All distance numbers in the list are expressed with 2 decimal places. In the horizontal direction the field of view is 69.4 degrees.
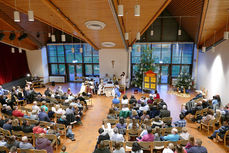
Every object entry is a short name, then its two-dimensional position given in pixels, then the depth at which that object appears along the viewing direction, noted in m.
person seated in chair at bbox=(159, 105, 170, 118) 6.24
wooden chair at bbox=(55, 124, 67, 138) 5.72
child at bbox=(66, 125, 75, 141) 5.97
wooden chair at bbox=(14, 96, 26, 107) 9.39
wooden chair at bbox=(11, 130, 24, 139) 5.01
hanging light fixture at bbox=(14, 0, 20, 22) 4.10
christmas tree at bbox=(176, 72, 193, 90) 11.98
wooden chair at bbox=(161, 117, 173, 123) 5.96
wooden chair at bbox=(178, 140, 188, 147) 4.39
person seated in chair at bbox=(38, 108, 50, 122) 6.27
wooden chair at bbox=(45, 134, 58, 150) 4.87
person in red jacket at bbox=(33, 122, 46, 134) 5.10
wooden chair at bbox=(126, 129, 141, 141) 5.13
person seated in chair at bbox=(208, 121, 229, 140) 5.25
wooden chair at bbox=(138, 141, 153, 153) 4.38
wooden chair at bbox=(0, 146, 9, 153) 4.17
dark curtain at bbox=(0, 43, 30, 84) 12.42
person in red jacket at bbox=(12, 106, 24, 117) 6.61
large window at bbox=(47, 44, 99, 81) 15.51
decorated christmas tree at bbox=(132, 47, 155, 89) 12.34
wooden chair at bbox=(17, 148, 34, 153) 4.09
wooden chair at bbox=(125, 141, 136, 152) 4.38
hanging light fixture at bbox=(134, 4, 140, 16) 3.78
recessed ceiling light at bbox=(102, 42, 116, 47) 11.31
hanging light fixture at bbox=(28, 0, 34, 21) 4.18
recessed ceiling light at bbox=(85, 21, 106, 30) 7.11
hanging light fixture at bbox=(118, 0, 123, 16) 3.85
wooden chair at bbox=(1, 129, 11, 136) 4.90
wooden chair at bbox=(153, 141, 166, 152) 4.37
